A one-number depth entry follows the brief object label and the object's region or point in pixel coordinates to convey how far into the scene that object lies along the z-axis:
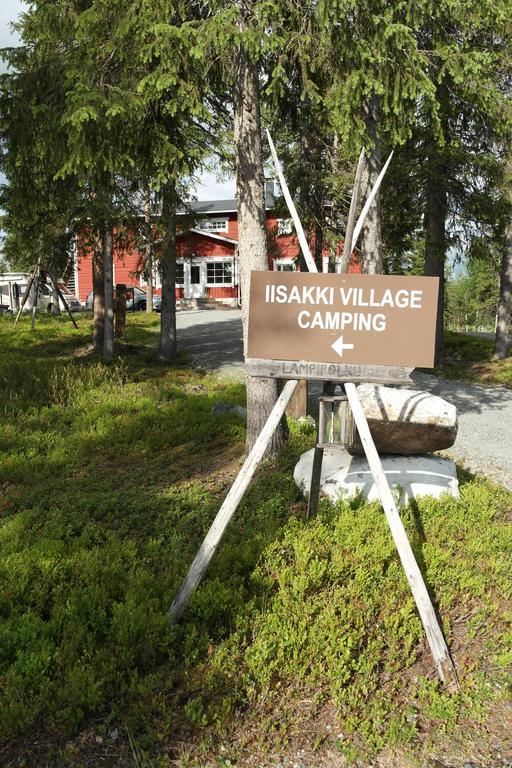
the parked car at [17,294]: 32.66
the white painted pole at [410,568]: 3.90
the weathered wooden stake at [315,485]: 5.18
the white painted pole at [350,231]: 4.86
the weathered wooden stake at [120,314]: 18.02
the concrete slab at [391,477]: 6.08
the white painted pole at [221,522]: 4.12
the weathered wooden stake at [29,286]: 16.77
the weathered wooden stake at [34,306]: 18.54
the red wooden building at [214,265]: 37.41
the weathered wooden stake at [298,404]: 9.15
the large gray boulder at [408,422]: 6.04
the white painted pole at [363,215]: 4.86
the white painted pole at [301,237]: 4.81
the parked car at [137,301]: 34.19
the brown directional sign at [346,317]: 4.33
